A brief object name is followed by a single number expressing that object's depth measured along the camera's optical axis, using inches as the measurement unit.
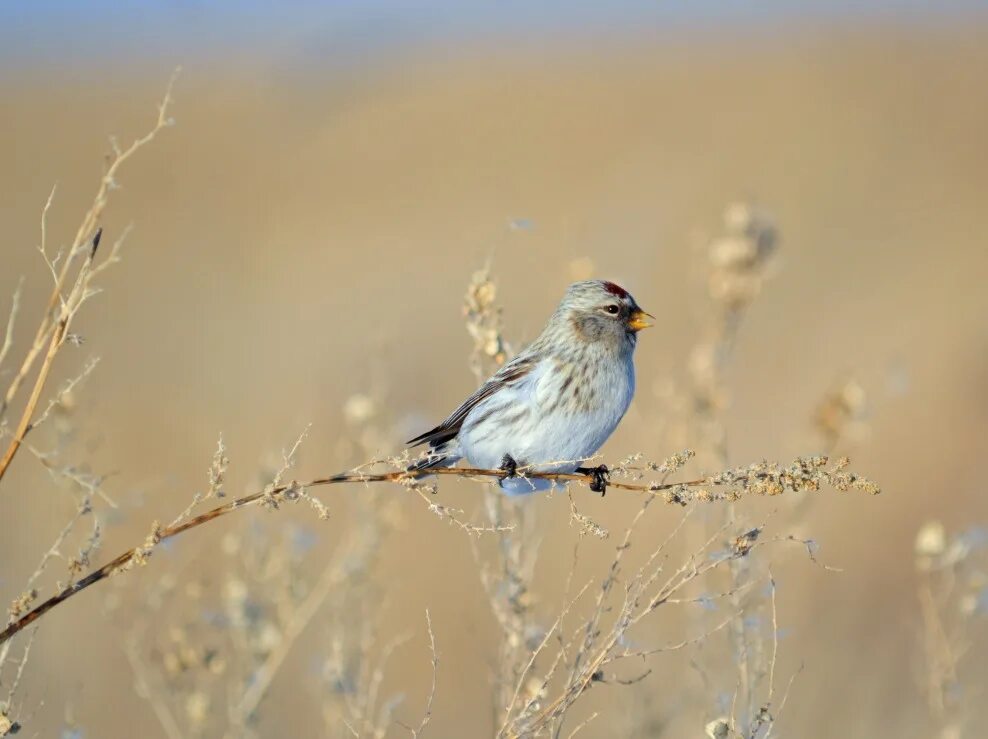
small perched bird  340.8
